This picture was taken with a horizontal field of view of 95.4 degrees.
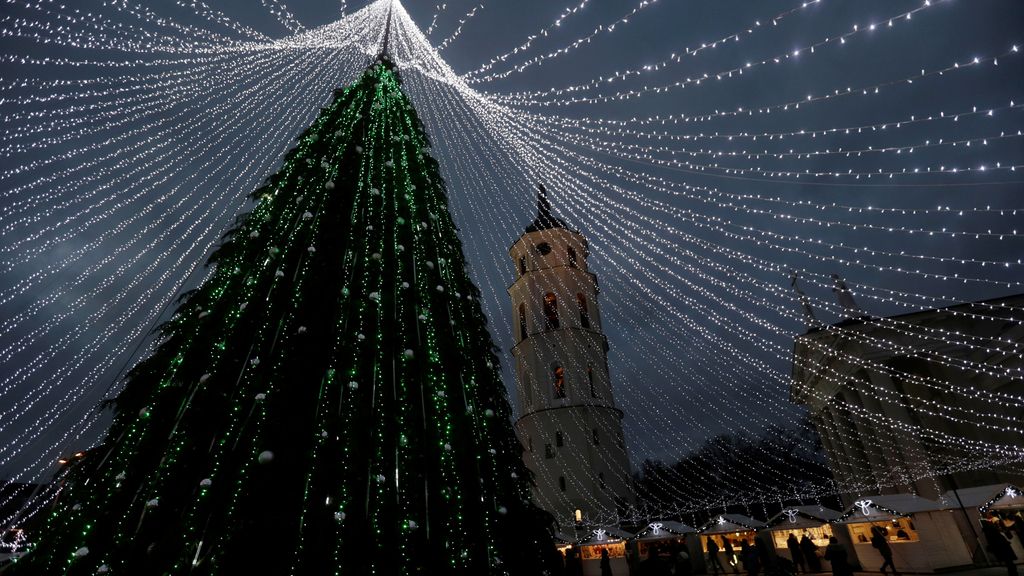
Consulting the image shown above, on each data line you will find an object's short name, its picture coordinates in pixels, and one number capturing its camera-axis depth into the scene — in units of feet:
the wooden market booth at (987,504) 44.16
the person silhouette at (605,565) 47.65
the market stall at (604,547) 59.57
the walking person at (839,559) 30.78
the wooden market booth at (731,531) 57.47
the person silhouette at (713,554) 54.08
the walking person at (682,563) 35.35
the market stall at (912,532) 43.60
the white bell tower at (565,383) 72.33
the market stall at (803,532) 50.44
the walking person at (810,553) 46.44
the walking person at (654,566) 25.76
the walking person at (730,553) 58.28
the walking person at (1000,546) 30.32
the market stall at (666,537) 60.08
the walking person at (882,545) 40.88
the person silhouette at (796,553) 49.98
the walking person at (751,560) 40.83
